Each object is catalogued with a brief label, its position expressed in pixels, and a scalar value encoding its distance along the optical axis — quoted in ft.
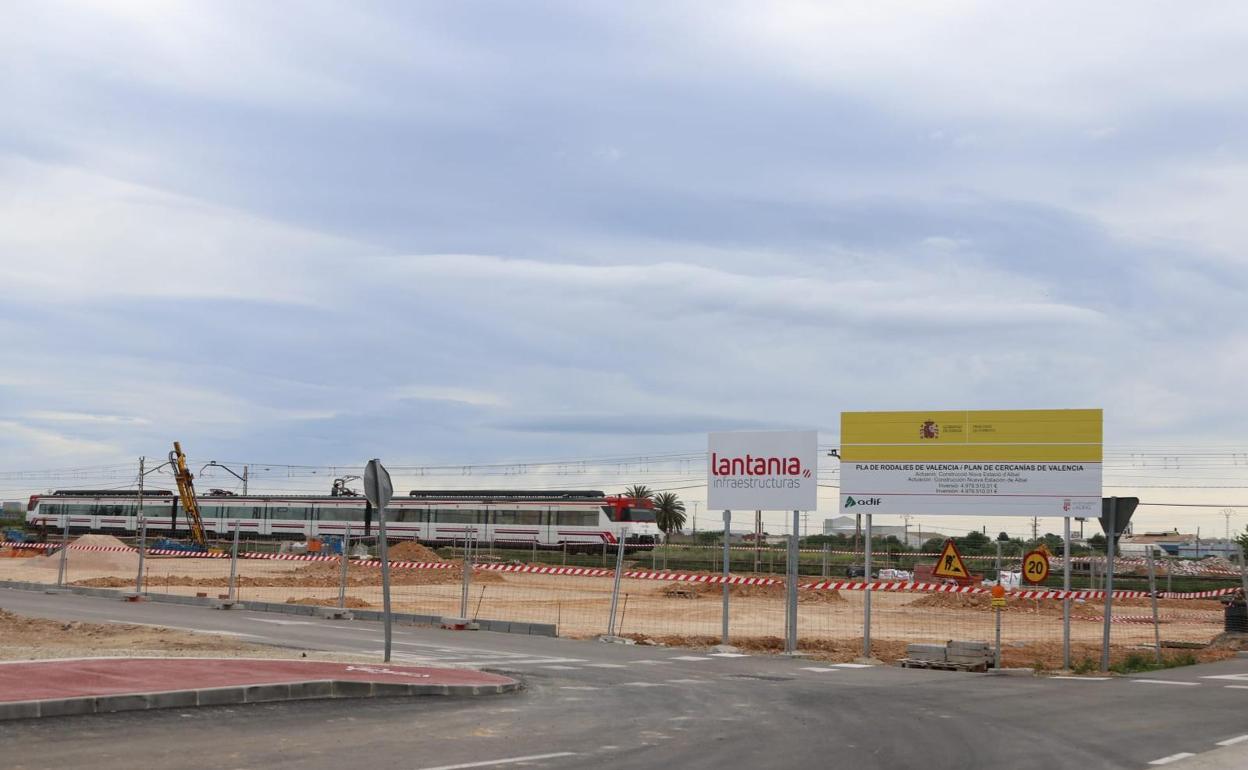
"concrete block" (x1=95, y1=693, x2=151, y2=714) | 33.88
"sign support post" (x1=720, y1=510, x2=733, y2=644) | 77.09
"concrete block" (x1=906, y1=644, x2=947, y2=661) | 64.18
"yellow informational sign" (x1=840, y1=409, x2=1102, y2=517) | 68.69
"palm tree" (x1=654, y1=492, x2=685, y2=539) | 372.99
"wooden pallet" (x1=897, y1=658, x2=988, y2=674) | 63.00
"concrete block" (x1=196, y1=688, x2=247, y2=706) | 36.50
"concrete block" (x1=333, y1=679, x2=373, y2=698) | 40.42
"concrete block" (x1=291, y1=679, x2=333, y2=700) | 39.06
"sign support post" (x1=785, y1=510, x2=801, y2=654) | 71.82
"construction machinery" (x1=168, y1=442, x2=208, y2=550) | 247.70
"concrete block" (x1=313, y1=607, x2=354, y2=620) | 86.38
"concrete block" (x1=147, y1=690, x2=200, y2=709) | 35.32
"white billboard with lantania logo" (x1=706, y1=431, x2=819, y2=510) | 75.00
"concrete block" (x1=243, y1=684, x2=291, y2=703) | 37.70
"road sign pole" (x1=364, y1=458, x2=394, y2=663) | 49.14
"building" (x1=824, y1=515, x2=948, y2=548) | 292.38
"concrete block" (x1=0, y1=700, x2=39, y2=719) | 31.50
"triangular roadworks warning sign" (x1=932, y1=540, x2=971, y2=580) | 63.82
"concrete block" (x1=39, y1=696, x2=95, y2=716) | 32.35
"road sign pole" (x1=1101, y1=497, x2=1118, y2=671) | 63.00
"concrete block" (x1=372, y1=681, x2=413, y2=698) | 41.52
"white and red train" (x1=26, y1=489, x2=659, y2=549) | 211.41
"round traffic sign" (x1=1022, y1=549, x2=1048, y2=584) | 61.05
